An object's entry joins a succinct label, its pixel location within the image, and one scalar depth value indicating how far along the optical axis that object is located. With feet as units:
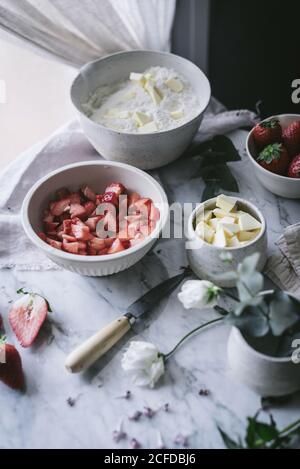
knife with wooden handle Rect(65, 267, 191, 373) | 3.00
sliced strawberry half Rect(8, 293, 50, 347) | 3.25
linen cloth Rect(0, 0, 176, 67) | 3.96
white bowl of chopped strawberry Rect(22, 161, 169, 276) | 3.31
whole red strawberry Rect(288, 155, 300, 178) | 3.76
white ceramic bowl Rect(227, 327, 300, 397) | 2.76
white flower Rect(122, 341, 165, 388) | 2.98
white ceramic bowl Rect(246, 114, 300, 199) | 3.80
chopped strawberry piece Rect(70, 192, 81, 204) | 3.72
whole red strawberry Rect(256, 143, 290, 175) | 3.82
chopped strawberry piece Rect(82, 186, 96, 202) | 3.79
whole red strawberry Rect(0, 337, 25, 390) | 3.04
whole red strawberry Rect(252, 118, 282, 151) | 3.95
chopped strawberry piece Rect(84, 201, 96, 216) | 3.68
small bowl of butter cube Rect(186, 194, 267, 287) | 3.30
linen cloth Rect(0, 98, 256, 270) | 3.71
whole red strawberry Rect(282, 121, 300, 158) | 3.88
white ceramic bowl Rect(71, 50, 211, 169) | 3.87
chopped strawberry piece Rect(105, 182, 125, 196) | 3.74
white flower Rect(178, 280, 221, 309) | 2.86
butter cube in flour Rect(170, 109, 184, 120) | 4.03
